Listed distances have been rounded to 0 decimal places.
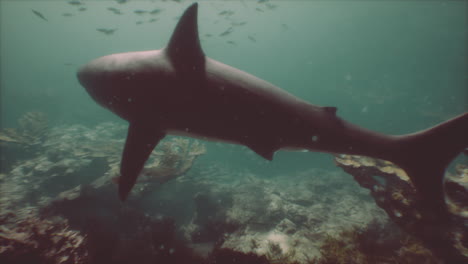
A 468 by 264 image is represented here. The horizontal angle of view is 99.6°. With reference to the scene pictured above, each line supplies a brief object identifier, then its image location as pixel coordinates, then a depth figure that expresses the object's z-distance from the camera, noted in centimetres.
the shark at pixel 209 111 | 196
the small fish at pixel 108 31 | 1447
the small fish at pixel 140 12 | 1551
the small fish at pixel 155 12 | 1624
